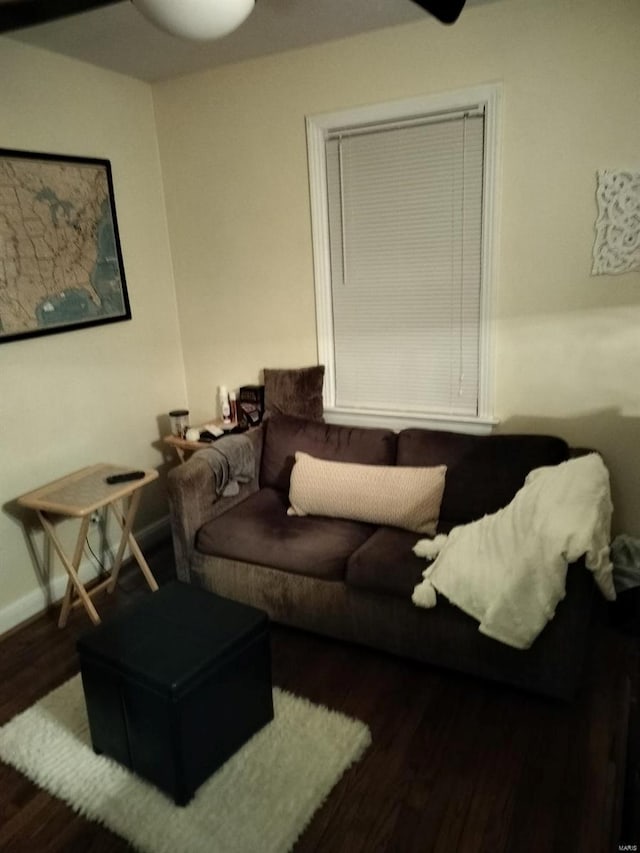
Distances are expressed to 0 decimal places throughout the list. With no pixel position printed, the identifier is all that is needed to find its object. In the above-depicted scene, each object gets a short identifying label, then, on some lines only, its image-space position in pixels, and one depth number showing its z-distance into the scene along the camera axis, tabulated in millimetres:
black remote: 2770
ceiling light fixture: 1632
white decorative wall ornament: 2402
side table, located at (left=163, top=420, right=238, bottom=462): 3172
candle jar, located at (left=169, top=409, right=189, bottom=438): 3359
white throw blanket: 1909
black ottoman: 1745
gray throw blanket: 2824
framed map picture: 2615
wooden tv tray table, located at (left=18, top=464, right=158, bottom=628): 2555
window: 2709
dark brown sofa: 2107
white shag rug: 1722
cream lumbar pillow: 2574
